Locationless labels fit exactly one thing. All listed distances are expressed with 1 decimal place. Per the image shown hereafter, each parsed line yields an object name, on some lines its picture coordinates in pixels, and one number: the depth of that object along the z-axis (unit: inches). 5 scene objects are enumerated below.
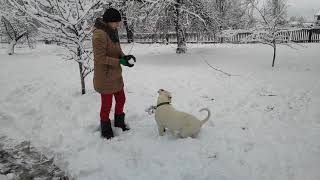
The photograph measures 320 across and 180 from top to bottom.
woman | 135.3
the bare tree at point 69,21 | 192.2
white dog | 135.4
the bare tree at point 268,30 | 318.4
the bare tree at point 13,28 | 540.6
